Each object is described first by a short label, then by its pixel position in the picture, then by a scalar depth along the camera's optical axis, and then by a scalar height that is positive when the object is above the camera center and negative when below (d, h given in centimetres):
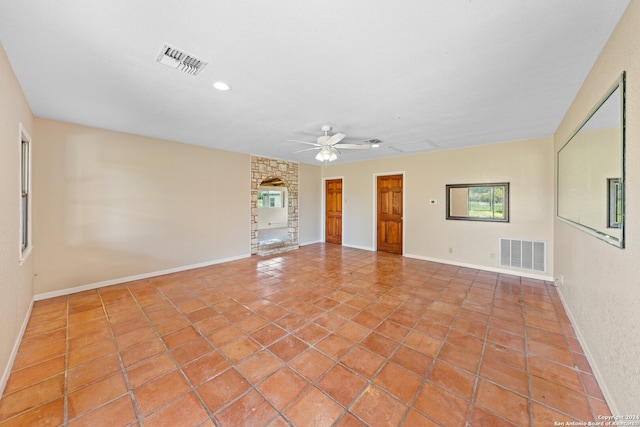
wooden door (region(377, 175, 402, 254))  602 -4
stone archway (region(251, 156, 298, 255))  579 +77
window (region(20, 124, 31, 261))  289 +23
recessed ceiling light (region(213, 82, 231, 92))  233 +127
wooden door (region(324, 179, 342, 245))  730 +2
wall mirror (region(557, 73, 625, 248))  150 +33
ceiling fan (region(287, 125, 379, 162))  345 +99
